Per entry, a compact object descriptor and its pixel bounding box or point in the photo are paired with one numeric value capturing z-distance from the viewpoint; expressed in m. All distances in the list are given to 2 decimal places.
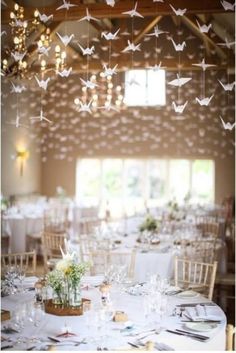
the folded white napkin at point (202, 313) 3.87
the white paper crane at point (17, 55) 5.42
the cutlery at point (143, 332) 3.53
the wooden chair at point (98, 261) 6.01
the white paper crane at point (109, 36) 4.81
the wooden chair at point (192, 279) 5.11
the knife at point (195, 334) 3.50
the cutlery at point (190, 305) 4.19
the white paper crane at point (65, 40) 5.05
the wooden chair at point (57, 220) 10.34
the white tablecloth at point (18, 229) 9.79
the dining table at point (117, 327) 3.37
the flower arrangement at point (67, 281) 3.94
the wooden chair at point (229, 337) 3.40
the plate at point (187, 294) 4.48
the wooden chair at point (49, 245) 7.41
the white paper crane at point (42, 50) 5.34
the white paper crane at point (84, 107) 5.09
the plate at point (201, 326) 3.63
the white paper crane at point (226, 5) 4.79
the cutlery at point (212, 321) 3.83
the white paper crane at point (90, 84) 4.89
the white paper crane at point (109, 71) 4.98
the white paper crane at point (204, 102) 4.77
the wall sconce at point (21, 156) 13.97
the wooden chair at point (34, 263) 5.30
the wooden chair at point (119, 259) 6.86
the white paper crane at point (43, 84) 5.06
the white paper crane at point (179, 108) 4.73
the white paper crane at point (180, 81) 4.78
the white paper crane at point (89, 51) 4.96
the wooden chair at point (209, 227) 9.15
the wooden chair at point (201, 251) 6.56
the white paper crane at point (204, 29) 4.91
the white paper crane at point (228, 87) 4.89
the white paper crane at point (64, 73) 5.10
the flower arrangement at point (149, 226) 8.12
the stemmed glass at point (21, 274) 4.81
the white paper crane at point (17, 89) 5.25
